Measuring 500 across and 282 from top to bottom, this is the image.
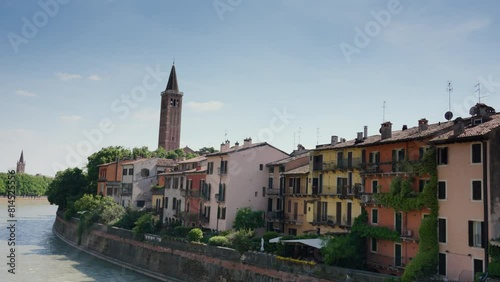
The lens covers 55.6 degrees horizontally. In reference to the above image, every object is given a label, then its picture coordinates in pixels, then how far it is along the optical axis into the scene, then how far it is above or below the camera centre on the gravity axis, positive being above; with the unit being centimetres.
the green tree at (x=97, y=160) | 8844 +589
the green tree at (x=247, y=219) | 4559 -212
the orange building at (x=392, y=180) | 3057 +145
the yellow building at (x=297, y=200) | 4318 -10
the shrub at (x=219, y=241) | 4000 -382
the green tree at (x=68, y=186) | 9144 +78
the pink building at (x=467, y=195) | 2575 +60
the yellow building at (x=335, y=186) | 3661 +120
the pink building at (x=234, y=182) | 4856 +153
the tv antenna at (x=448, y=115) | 3442 +648
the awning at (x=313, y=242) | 3319 -296
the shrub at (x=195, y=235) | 4384 -368
